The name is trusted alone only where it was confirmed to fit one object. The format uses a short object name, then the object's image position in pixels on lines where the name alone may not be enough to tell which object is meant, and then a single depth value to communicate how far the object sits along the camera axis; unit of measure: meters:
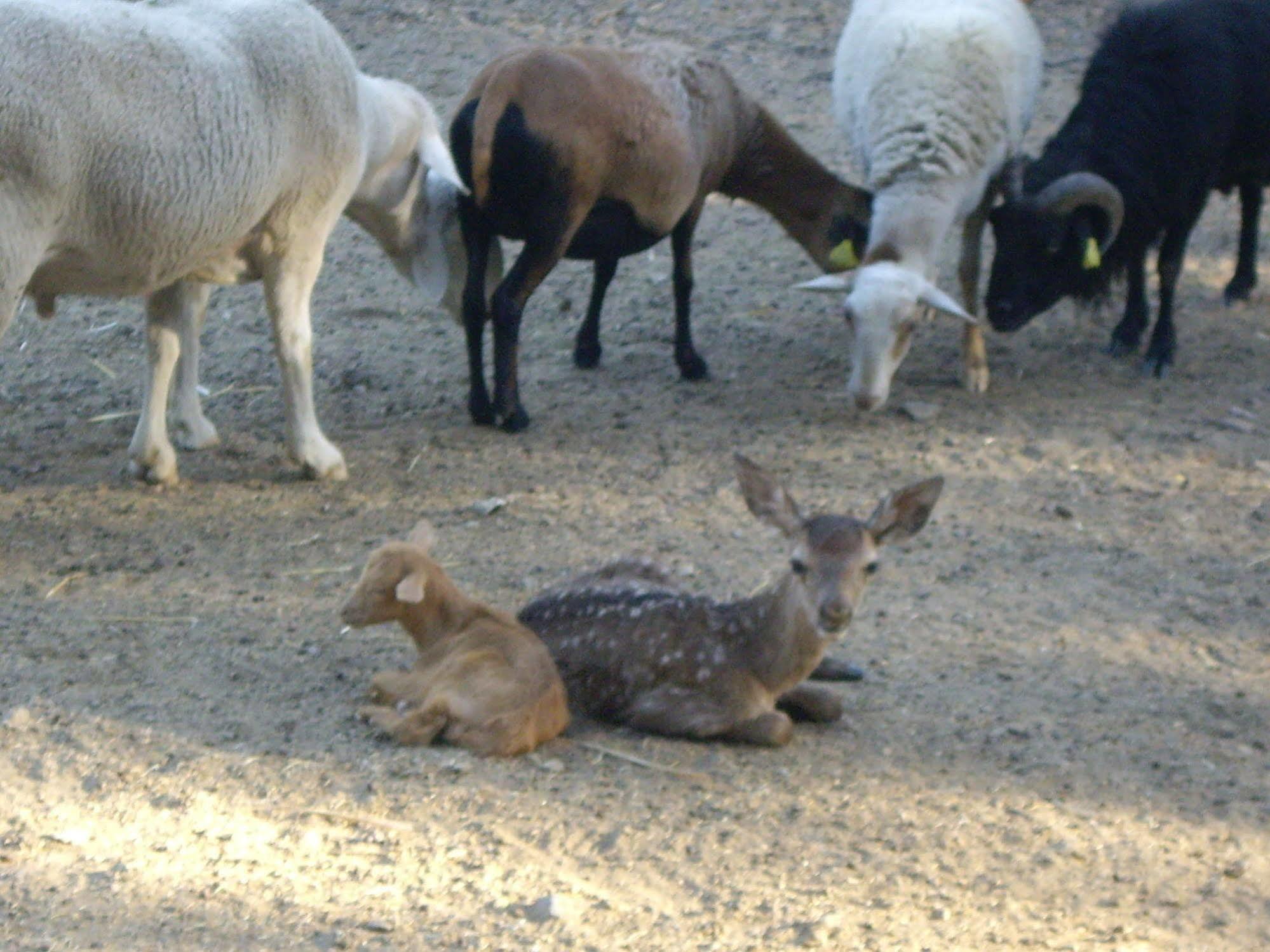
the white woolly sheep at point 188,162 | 11.13
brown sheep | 14.70
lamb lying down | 8.95
